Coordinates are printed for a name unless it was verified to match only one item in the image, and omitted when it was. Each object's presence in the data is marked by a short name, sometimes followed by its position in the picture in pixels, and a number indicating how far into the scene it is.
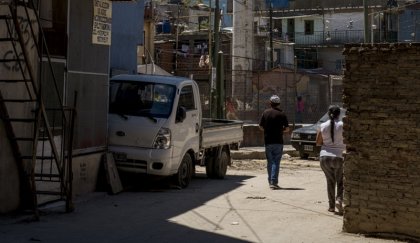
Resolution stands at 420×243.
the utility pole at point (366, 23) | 20.58
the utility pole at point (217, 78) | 19.78
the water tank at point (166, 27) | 42.71
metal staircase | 8.77
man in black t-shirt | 13.09
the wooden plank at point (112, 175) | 11.70
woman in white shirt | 9.88
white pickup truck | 12.02
